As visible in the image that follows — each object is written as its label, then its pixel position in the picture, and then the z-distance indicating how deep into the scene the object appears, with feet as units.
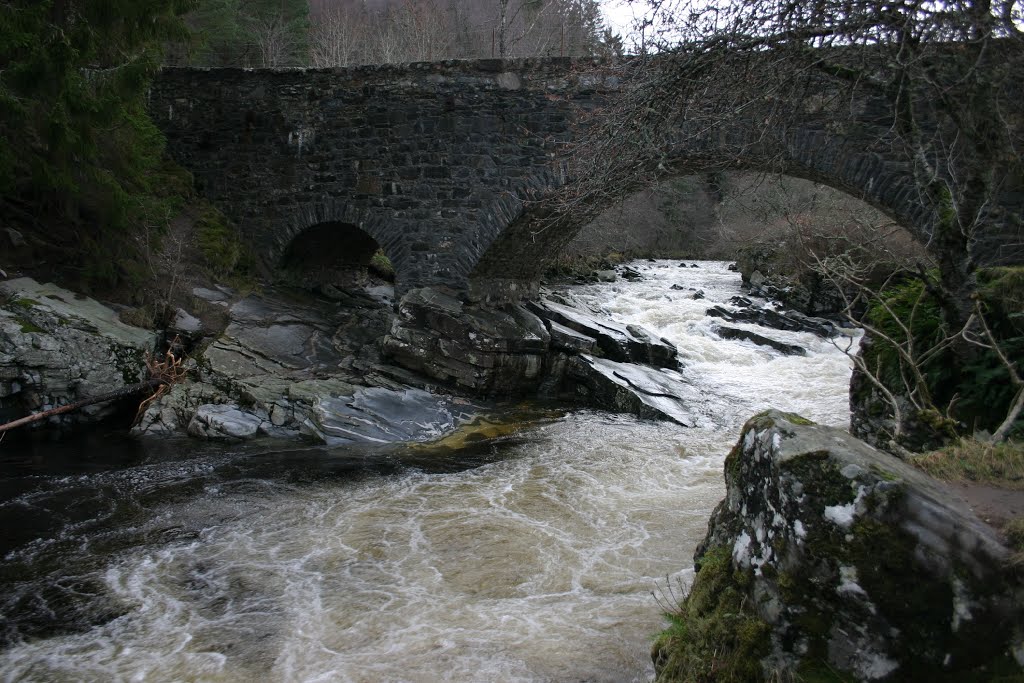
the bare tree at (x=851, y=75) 16.56
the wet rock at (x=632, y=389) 32.45
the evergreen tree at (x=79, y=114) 25.45
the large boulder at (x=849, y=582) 7.95
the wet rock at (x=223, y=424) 27.76
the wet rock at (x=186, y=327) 33.14
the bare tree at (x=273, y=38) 85.32
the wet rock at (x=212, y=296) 35.91
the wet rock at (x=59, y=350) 26.89
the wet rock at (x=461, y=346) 34.86
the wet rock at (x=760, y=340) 47.91
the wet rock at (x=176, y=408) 28.14
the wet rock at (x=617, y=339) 39.70
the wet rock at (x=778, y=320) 55.31
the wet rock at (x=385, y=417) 28.78
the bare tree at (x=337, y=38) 84.38
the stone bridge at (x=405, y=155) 34.45
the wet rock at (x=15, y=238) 30.99
